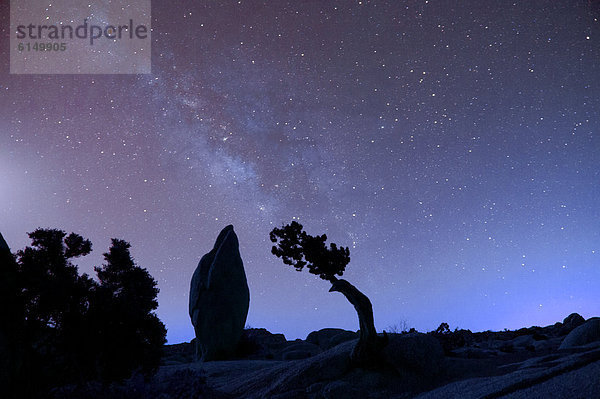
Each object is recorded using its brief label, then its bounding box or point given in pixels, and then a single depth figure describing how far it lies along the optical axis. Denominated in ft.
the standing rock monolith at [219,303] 79.87
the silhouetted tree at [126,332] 32.89
